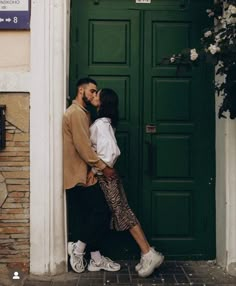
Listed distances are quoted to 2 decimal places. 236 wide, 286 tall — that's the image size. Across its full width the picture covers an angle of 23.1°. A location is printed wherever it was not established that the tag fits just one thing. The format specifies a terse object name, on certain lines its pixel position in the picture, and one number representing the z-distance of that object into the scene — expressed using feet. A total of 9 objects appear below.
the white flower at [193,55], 17.03
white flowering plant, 16.72
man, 18.94
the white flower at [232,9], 16.89
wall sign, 19.11
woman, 19.15
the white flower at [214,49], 16.61
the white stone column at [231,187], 19.53
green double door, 20.92
